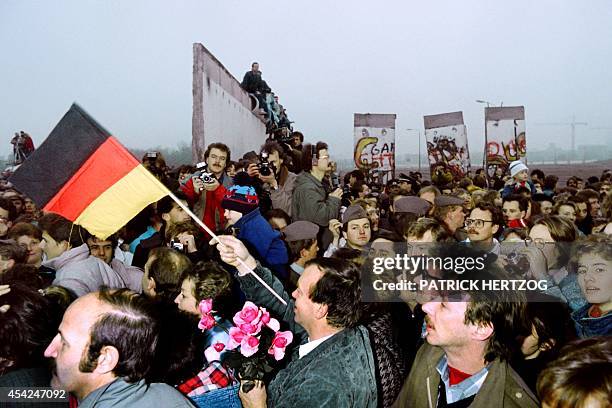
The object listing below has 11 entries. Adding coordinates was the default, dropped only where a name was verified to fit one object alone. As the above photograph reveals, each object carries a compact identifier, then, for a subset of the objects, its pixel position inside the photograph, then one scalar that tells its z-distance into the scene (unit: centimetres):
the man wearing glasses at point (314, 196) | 564
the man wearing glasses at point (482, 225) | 470
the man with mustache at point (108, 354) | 192
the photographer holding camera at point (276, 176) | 608
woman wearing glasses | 349
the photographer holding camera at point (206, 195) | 534
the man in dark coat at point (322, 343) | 219
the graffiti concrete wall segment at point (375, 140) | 1266
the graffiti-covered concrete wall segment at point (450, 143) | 1284
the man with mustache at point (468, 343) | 226
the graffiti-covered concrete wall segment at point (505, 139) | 1366
